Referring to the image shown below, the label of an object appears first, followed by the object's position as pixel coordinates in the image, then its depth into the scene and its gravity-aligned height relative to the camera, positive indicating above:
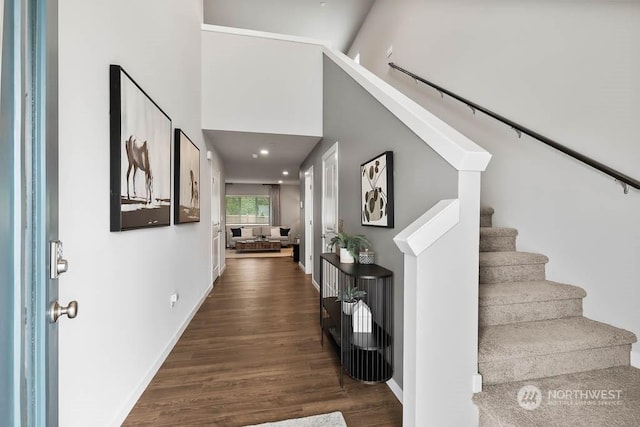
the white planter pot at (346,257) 2.20 -0.37
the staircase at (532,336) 1.36 -0.71
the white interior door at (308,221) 5.11 -0.16
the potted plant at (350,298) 1.96 -0.66
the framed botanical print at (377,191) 1.88 +0.17
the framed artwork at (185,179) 2.40 +0.34
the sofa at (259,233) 9.98 -0.81
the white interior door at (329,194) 3.29 +0.25
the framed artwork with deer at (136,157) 1.40 +0.35
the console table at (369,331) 1.80 -0.88
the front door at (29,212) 0.62 +0.00
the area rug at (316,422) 1.49 -1.21
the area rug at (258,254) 8.05 -1.35
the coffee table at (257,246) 8.98 -1.15
